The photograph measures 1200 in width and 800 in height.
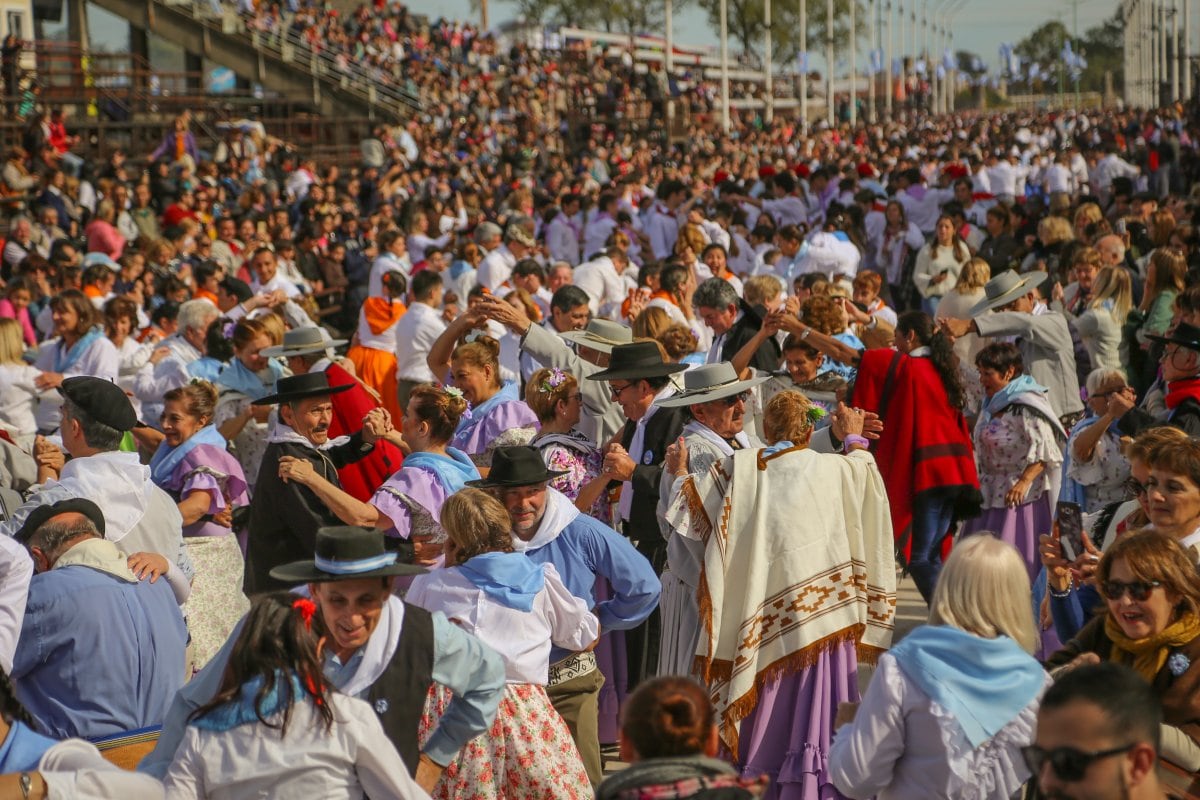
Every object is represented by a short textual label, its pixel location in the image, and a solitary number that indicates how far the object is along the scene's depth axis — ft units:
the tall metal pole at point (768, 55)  167.08
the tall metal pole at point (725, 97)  140.77
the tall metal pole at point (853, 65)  207.70
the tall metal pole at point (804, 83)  169.22
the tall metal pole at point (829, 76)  195.31
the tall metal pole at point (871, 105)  241.26
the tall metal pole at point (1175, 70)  155.92
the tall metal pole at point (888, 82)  256.11
